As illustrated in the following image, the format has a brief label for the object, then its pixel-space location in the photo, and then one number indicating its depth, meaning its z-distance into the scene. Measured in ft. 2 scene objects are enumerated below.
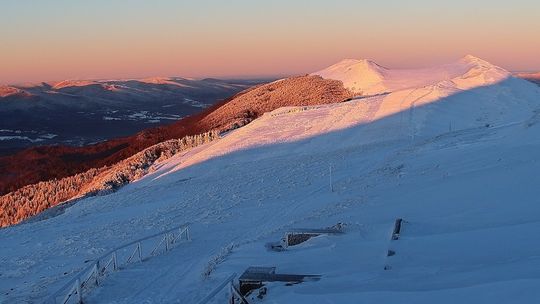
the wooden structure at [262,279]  30.86
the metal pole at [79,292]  37.62
